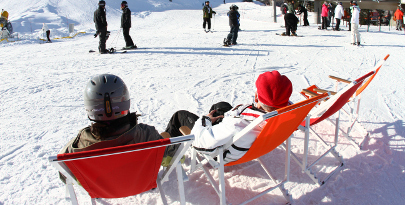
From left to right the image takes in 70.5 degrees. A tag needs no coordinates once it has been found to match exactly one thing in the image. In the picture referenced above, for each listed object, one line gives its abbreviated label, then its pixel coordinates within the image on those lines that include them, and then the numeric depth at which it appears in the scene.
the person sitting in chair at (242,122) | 2.03
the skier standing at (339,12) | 14.50
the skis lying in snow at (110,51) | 9.34
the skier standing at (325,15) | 15.51
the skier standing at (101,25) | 8.89
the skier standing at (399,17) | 17.00
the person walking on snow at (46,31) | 12.69
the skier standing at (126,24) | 9.79
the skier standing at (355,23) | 9.93
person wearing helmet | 1.86
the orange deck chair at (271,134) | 1.89
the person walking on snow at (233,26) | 10.63
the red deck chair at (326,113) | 2.45
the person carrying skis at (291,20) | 12.68
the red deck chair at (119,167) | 1.45
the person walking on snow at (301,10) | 17.23
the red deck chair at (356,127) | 3.17
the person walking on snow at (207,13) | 14.49
